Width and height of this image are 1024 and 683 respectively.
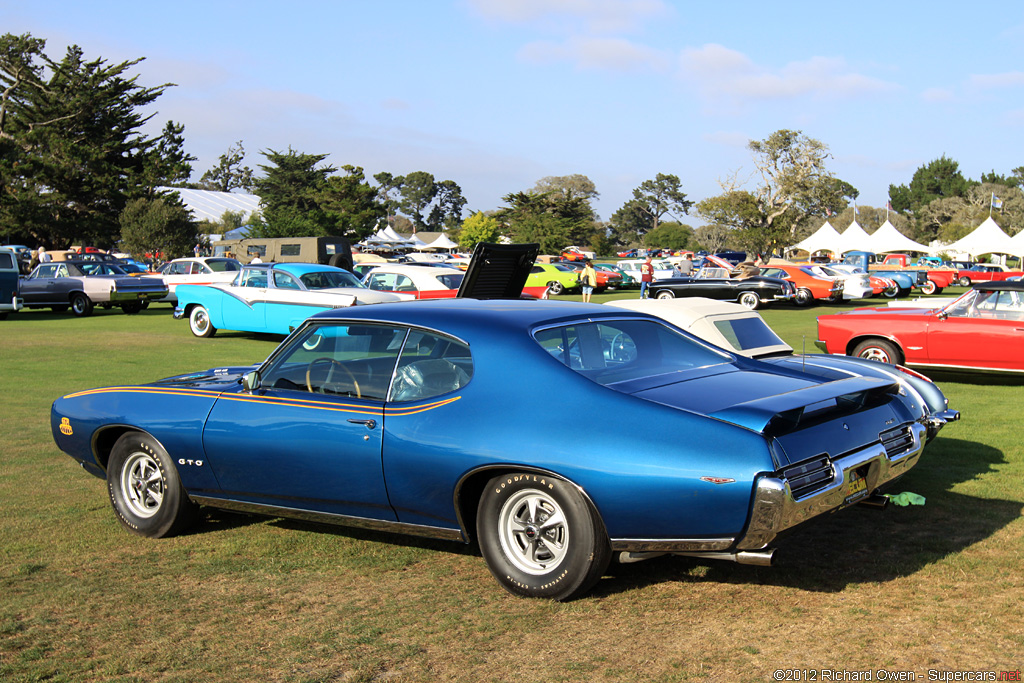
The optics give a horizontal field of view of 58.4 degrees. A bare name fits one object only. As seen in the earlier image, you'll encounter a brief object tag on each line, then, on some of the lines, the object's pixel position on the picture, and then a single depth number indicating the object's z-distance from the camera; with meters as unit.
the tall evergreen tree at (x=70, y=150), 59.31
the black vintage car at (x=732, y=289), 29.84
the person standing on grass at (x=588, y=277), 31.61
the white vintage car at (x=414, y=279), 20.12
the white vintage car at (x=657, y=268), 43.07
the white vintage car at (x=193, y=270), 28.12
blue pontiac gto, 3.85
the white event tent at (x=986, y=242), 52.78
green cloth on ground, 4.74
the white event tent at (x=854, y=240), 59.59
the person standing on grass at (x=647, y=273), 36.83
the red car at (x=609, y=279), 40.31
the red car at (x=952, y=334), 11.36
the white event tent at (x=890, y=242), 57.75
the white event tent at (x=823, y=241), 61.41
